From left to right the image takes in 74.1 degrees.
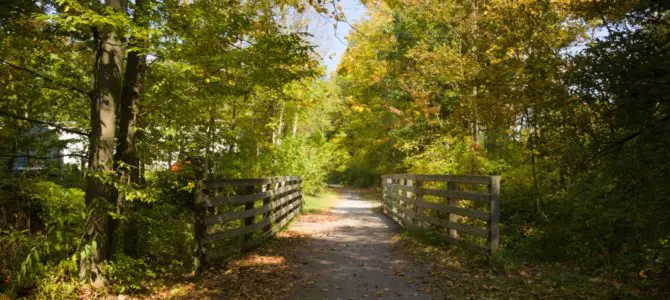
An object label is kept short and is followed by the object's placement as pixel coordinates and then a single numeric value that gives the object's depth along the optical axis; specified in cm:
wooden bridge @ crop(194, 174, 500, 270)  664
